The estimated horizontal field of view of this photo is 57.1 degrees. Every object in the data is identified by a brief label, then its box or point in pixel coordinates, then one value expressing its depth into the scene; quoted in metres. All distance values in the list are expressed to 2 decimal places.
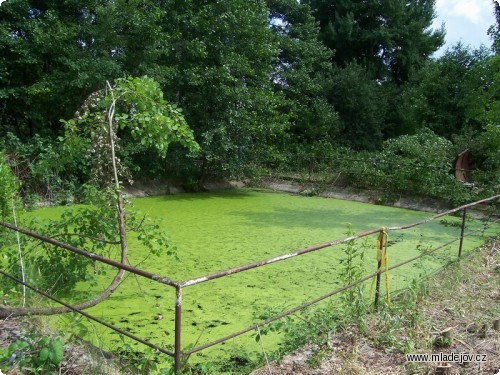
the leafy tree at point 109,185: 3.84
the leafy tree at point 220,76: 10.96
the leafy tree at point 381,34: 19.25
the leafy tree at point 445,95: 15.52
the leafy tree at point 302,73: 16.50
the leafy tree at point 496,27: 13.60
